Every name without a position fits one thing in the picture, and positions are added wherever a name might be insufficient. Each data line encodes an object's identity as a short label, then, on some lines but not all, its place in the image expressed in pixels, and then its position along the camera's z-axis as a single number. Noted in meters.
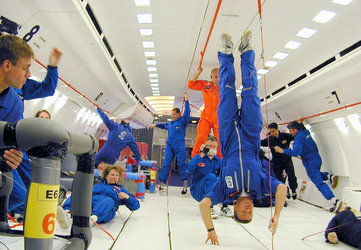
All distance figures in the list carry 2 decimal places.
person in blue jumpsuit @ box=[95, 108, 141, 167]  5.46
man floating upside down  2.38
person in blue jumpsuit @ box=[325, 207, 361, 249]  2.80
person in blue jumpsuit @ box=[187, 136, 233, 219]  4.19
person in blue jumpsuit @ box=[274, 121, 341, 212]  5.61
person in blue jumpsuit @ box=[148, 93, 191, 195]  6.08
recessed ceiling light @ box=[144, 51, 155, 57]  5.24
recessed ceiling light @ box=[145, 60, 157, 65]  5.72
